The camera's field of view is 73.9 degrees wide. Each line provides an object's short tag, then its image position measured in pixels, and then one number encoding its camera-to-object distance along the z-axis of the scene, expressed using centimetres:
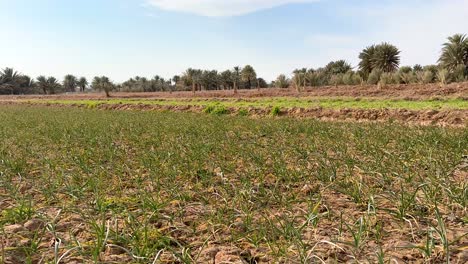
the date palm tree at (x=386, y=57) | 4272
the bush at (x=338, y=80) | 4001
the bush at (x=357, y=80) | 3653
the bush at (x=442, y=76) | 2405
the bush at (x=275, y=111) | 1694
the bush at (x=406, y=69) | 3888
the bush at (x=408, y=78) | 3078
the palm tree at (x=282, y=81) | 4600
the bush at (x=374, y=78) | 3394
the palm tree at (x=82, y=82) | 9131
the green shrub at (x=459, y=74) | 2792
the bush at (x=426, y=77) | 2847
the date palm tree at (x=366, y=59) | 4541
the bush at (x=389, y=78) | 3087
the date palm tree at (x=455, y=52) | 3359
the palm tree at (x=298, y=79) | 3273
